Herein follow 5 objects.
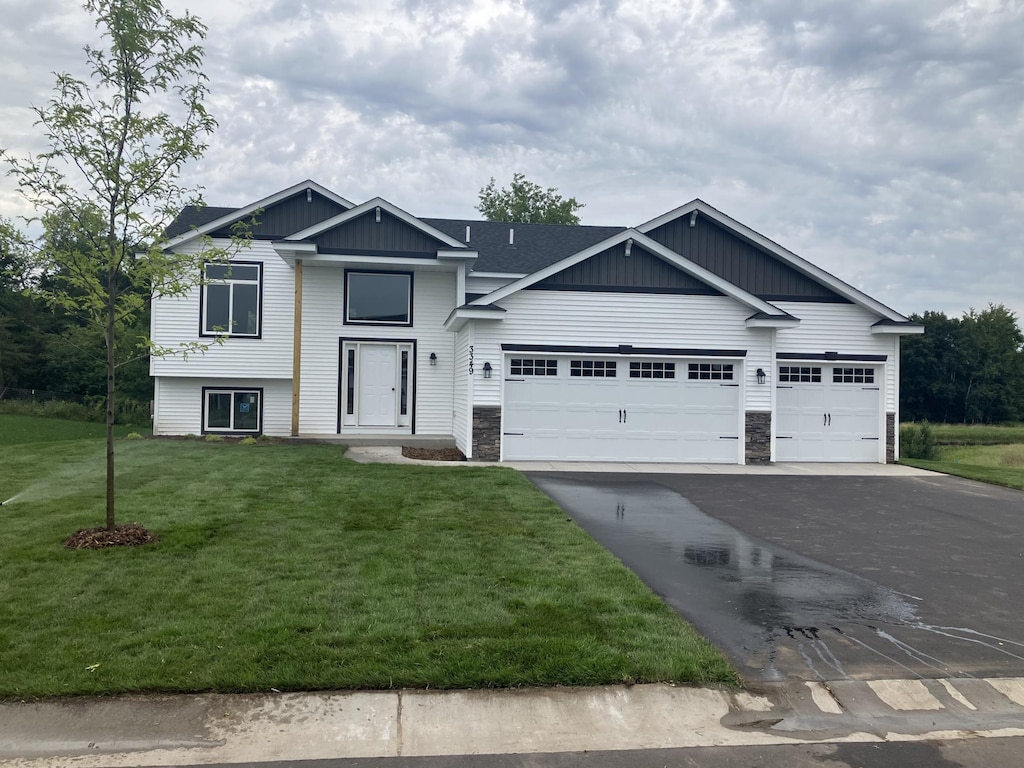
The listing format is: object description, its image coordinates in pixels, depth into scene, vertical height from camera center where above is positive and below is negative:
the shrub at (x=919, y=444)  22.64 -1.48
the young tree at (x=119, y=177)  7.02 +2.07
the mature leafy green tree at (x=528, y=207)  45.28 +11.84
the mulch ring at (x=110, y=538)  7.13 -1.53
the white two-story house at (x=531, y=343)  16.02 +1.19
